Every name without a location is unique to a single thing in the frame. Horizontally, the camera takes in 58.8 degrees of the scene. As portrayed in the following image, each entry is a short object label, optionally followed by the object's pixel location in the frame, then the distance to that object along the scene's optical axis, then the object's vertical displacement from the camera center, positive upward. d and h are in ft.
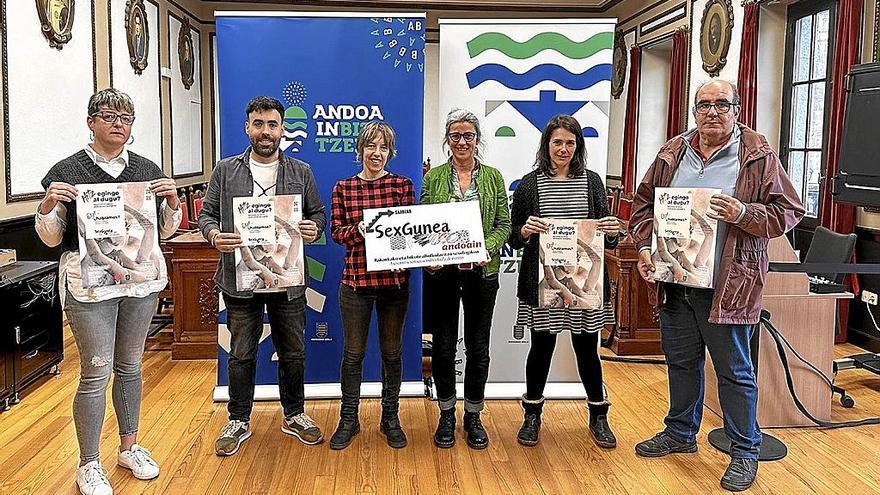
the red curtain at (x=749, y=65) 20.70 +3.37
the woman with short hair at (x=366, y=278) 10.93 -1.28
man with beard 10.68 -0.75
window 19.17 +2.50
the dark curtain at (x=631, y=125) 29.45 +2.49
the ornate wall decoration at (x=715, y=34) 22.36 +4.61
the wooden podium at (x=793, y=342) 11.95 -2.32
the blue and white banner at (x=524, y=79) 13.37 +1.90
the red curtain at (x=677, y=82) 25.22 +3.59
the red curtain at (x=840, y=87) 17.07 +2.35
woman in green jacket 10.95 -1.19
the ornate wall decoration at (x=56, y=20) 18.48 +4.00
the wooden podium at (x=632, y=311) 16.61 -2.58
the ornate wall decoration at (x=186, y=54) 31.24 +5.32
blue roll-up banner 12.87 +1.70
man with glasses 9.51 -0.69
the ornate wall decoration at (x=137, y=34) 24.84 +4.91
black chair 14.61 -1.07
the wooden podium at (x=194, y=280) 15.93 -1.93
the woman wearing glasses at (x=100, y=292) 9.09 -1.28
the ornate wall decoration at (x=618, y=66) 31.48 +5.04
